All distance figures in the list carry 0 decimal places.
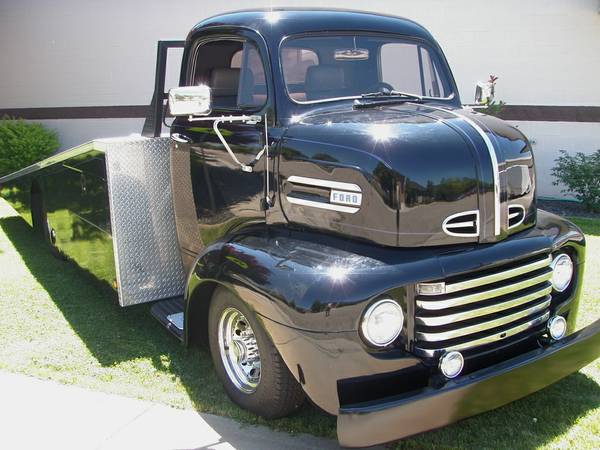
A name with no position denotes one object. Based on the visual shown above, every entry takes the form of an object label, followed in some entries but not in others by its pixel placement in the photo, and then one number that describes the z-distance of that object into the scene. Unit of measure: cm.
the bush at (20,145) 1274
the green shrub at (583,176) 852
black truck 290
